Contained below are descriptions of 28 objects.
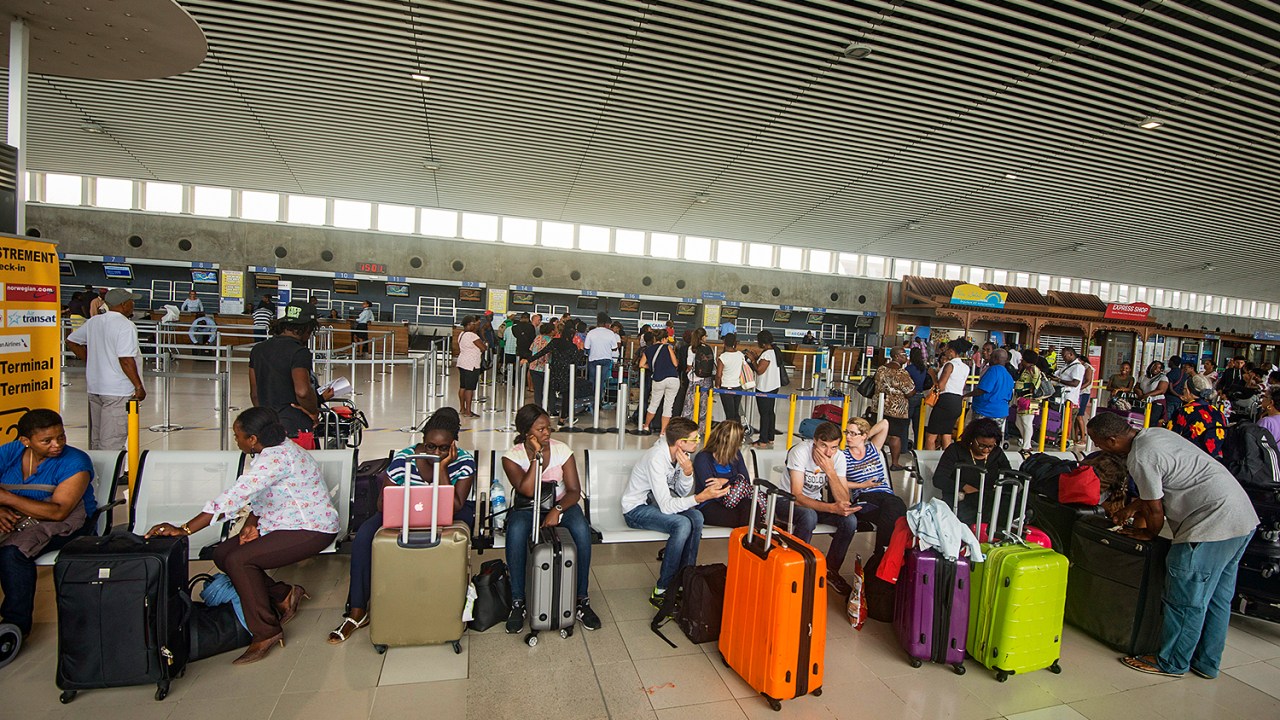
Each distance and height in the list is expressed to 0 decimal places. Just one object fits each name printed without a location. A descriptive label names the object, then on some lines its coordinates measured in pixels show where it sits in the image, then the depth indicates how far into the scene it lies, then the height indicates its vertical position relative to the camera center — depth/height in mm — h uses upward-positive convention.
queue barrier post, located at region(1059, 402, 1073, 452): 8428 -972
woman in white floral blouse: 2941 -1054
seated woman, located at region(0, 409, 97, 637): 2914 -970
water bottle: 3580 -1054
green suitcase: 3090 -1327
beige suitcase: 2961 -1304
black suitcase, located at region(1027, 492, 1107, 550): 3900 -1086
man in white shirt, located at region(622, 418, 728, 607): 3656 -1008
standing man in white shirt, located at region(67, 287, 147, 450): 4801 -499
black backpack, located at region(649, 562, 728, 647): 3293 -1465
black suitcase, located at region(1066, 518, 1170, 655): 3344 -1314
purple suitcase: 3131 -1354
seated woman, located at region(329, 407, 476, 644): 3174 -880
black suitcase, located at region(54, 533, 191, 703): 2531 -1297
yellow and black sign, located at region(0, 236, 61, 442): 3852 -173
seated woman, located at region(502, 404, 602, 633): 3344 -1016
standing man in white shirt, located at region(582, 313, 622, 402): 9328 -201
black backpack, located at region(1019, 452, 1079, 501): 4266 -848
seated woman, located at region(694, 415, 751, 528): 3910 -888
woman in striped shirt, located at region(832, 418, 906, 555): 4082 -969
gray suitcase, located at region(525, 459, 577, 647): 3209 -1364
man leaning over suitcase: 3059 -843
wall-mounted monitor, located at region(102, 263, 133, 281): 18438 +1093
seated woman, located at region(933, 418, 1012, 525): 4062 -760
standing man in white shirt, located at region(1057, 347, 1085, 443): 9719 -378
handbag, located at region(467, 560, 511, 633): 3303 -1491
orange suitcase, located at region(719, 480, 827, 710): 2744 -1283
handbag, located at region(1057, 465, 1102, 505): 3959 -870
